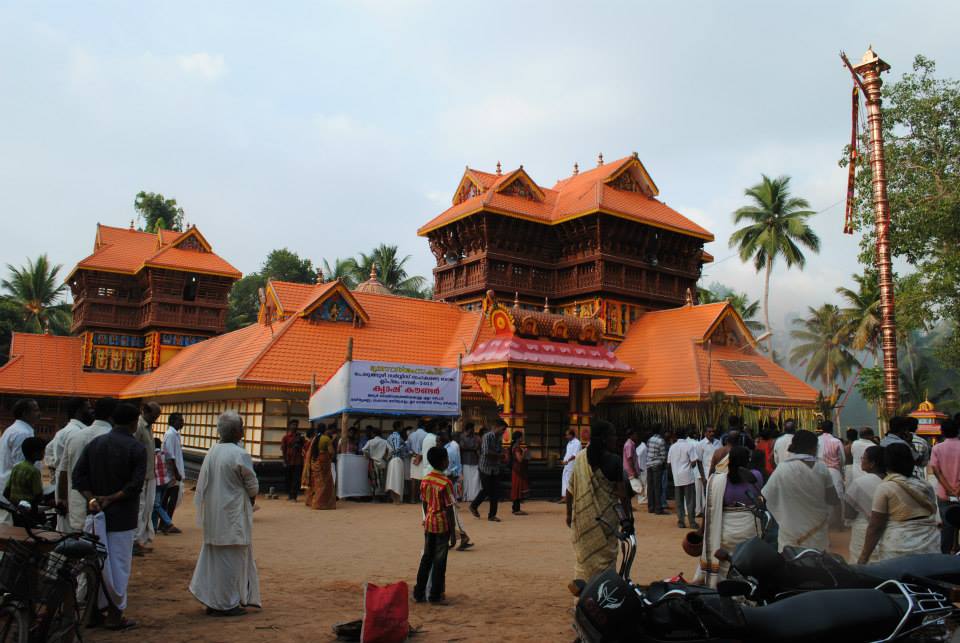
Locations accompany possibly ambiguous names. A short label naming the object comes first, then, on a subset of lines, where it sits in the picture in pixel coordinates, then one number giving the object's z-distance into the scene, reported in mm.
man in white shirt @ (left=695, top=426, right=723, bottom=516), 12961
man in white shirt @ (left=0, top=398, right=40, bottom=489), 7566
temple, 19031
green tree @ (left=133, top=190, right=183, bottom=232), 51938
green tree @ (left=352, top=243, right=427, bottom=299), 51750
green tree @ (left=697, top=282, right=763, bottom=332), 51750
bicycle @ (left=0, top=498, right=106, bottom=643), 4152
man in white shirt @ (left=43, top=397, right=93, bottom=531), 6613
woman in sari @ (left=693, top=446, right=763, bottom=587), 5895
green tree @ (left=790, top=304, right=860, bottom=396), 45812
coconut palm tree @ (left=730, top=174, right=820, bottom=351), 40438
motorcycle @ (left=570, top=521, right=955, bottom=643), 2967
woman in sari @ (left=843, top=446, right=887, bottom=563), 5637
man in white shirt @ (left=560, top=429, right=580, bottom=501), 15070
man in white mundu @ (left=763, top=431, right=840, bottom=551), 5879
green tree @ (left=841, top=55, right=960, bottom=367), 17984
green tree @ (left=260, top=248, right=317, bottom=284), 54188
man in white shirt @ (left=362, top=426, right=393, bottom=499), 16562
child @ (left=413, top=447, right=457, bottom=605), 7031
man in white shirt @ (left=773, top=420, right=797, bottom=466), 10920
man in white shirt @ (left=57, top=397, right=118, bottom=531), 6512
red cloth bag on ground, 5520
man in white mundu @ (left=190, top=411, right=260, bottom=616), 6449
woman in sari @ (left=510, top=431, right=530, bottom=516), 15164
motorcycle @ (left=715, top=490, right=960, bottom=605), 3561
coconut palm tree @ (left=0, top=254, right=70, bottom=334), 48062
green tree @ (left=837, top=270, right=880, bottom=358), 39344
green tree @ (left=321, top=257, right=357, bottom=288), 53781
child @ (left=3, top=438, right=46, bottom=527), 6629
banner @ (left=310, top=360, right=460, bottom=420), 15570
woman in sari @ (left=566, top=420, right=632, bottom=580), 5703
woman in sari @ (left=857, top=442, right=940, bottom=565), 5191
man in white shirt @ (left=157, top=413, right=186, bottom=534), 11188
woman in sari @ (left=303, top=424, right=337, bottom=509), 14875
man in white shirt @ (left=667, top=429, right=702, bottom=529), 13430
